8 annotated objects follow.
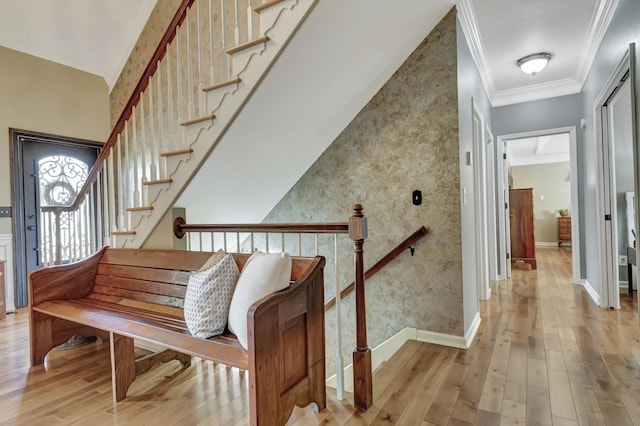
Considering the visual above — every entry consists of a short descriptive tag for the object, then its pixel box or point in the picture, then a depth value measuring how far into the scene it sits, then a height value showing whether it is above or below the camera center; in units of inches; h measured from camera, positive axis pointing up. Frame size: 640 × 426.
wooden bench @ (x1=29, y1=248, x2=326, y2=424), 55.7 -22.7
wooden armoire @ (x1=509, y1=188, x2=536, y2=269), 219.8 -13.5
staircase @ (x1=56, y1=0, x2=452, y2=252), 78.9 +30.8
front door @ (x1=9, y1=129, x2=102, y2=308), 155.8 +18.2
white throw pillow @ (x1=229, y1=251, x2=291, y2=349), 63.1 -12.8
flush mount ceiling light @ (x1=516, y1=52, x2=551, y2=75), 141.1 +60.6
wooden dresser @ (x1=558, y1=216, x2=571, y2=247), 339.9 -23.4
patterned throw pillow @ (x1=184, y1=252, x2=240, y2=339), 67.4 -16.4
